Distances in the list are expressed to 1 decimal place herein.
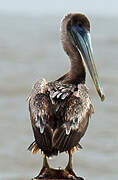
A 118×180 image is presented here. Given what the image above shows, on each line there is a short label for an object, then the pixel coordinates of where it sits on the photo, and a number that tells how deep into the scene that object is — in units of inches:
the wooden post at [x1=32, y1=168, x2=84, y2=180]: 513.3
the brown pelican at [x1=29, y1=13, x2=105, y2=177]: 513.0
